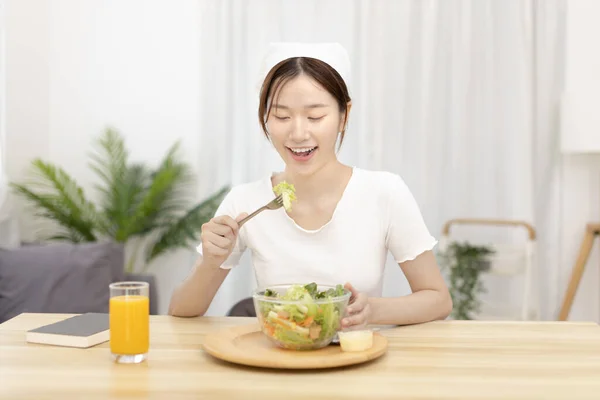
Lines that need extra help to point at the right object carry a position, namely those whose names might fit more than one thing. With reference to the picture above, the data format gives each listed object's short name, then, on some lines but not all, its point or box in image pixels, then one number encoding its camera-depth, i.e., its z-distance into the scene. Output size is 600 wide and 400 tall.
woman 1.72
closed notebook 1.44
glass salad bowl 1.32
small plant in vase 3.85
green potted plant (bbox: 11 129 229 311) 3.92
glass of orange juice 1.30
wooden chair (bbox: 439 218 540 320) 3.87
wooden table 1.13
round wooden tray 1.24
